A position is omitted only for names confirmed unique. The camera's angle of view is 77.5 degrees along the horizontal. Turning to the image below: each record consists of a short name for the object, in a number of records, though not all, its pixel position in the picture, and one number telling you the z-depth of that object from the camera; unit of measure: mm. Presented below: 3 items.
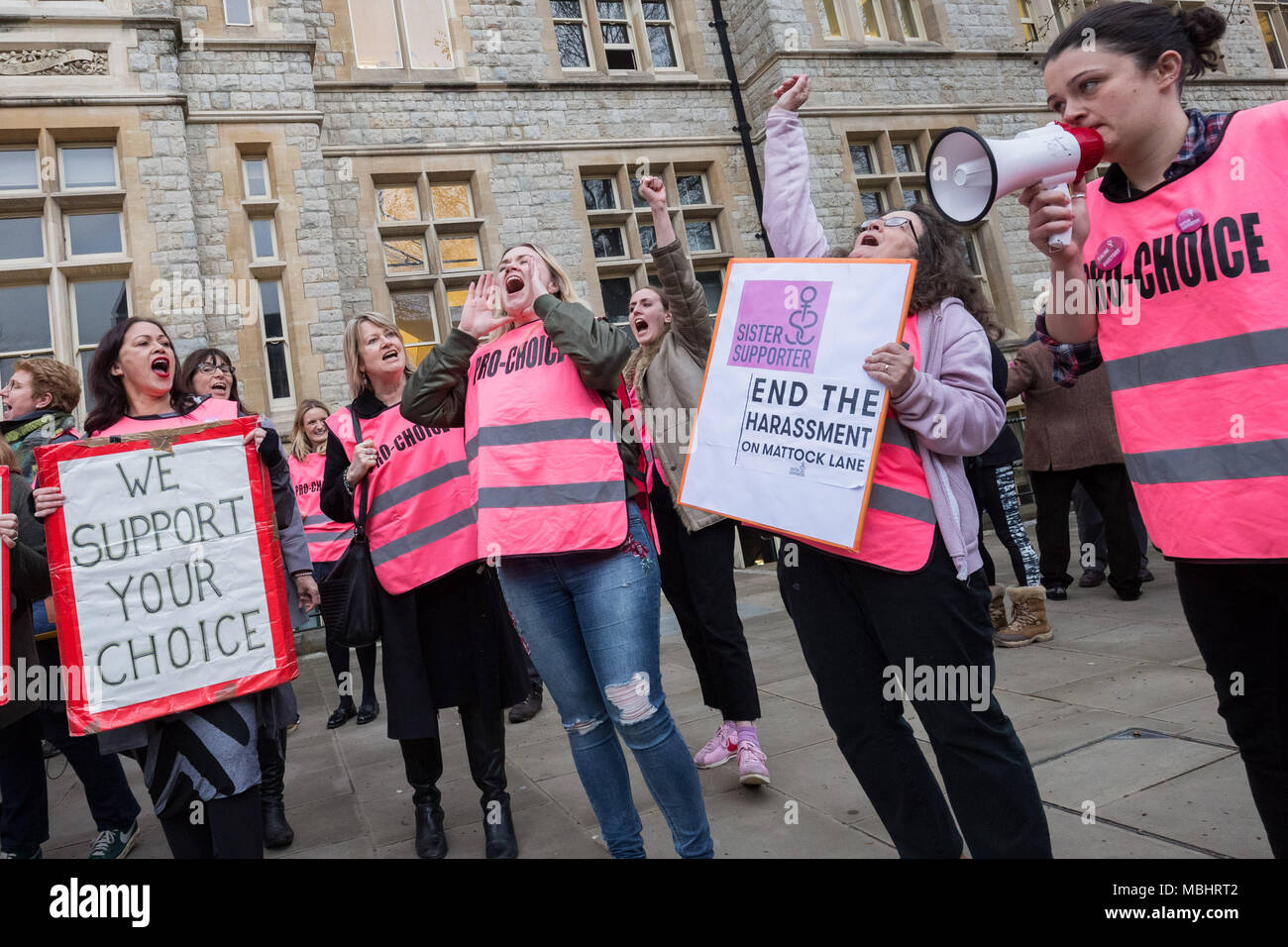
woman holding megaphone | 1611
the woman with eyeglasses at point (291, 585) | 3209
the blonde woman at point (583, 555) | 2396
